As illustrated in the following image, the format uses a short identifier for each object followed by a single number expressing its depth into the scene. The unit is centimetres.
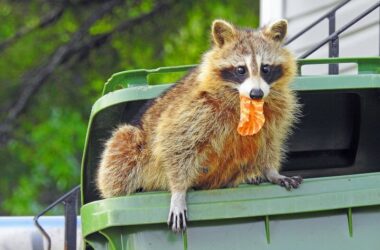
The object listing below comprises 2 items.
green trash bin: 770
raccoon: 841
